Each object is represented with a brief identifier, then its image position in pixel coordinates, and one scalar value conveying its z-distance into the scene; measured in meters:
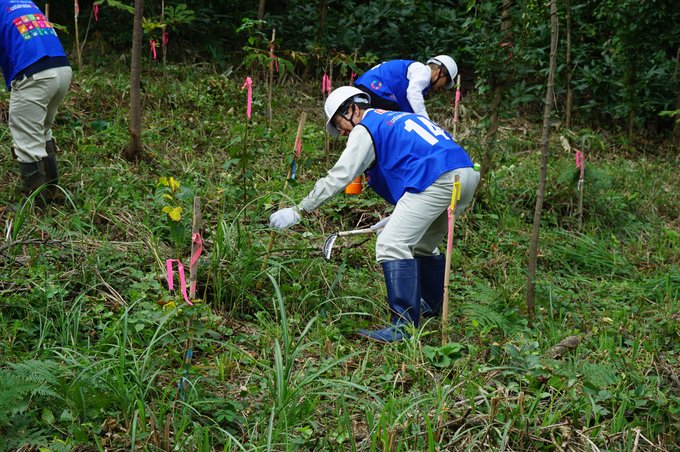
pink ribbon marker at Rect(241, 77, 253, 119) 4.87
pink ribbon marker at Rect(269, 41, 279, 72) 6.73
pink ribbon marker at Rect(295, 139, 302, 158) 4.59
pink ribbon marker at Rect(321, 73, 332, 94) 6.86
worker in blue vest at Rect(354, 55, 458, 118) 6.40
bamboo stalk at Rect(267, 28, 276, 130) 6.74
